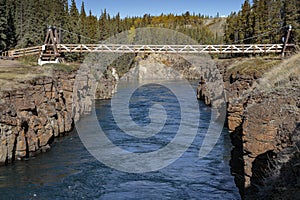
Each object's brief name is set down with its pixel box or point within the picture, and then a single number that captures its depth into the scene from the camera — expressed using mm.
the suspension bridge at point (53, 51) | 44250
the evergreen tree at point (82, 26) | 76012
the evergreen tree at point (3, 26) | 55312
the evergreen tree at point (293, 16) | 53250
